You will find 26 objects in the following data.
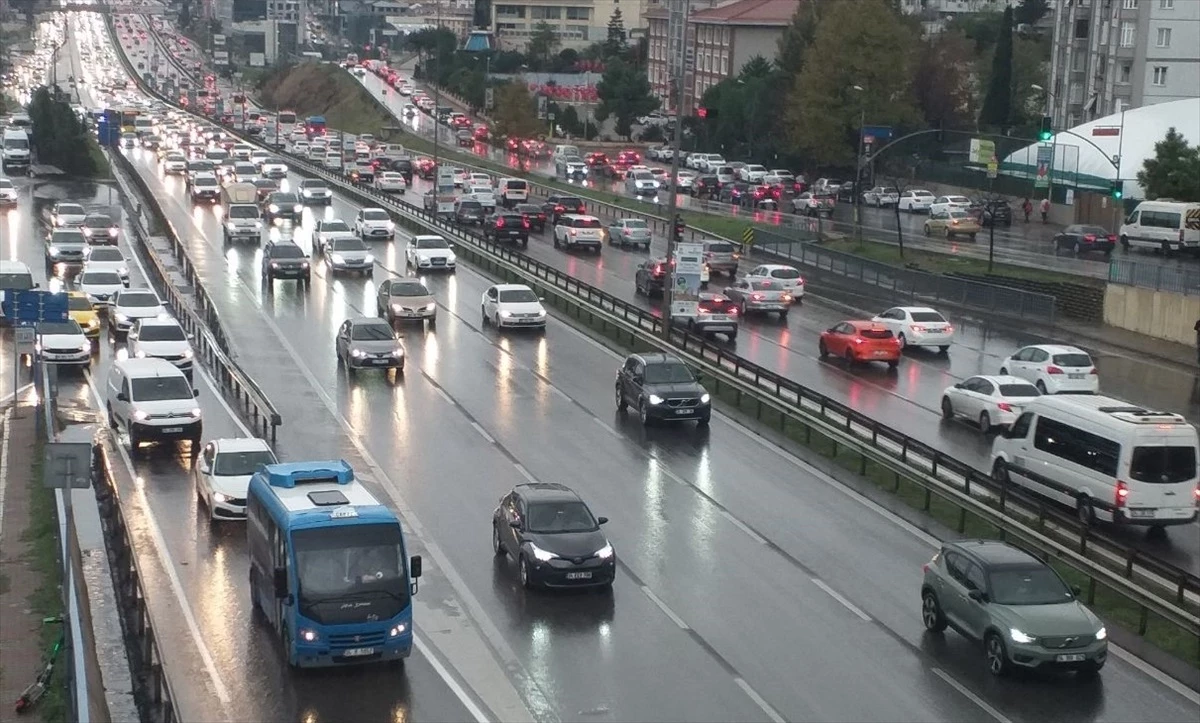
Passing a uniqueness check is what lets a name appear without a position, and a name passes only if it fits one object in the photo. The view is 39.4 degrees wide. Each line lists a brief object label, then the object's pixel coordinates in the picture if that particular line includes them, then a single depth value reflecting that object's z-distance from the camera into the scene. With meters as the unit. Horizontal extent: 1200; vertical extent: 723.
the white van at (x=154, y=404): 33.16
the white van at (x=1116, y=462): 27.00
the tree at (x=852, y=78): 100.44
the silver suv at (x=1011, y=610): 20.11
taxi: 46.25
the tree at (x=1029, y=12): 162.25
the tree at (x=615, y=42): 191.88
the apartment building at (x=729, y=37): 145.12
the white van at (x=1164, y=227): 67.50
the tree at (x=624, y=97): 145.62
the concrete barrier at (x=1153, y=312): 49.09
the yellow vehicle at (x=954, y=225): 77.50
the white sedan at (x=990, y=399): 35.22
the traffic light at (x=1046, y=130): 53.28
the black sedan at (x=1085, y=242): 71.19
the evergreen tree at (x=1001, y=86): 113.50
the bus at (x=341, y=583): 19.48
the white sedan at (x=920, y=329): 46.88
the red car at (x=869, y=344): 44.16
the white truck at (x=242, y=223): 70.12
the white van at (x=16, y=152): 103.62
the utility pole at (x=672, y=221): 45.09
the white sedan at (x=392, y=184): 98.12
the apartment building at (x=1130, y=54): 97.06
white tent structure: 85.50
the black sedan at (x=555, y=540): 23.44
